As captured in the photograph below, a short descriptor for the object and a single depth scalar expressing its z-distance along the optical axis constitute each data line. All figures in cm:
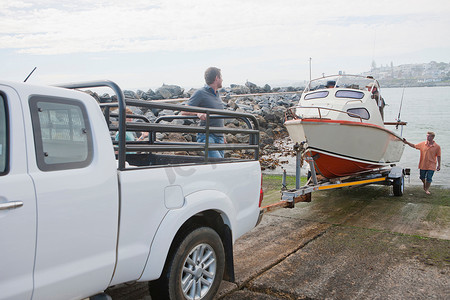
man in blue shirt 594
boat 871
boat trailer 688
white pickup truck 248
